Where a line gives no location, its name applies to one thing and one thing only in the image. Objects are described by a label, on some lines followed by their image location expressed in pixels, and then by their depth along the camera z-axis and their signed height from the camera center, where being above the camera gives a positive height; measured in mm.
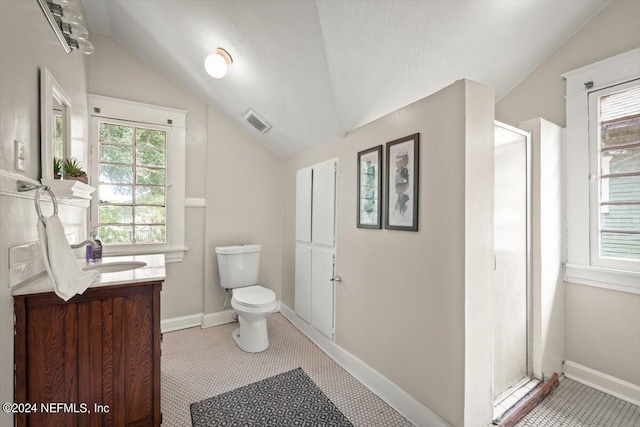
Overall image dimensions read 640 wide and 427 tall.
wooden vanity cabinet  1108 -628
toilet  2293 -723
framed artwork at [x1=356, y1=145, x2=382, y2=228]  1863 +191
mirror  1383 +510
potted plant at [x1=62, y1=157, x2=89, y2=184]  1594 +248
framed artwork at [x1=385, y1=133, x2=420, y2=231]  1600 +200
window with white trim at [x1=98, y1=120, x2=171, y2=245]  2488 +300
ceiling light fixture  1922 +1074
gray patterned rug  1575 -1190
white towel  990 -170
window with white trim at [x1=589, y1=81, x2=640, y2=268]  1810 +286
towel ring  975 +55
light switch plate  1121 +246
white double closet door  2332 -289
